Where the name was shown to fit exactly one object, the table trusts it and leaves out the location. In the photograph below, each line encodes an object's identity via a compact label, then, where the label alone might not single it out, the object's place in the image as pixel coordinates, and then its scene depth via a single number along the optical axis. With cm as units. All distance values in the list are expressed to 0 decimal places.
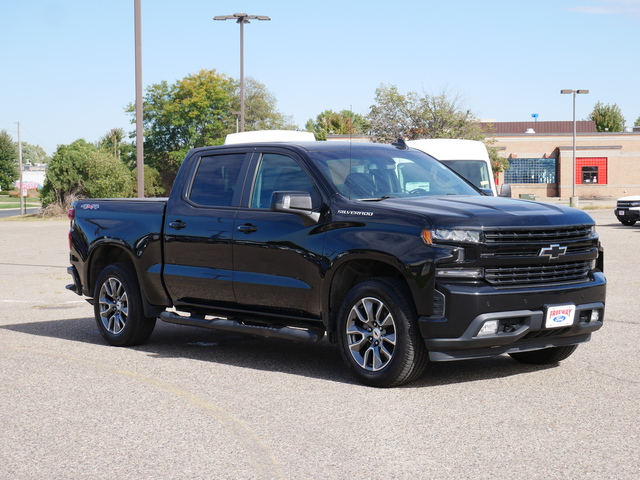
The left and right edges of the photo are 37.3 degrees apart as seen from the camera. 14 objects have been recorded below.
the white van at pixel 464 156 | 2095
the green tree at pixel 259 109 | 10388
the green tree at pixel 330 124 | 5341
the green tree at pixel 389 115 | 5212
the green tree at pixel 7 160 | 12075
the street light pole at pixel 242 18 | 3901
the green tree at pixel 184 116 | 8606
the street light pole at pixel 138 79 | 2061
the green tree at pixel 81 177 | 5116
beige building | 8088
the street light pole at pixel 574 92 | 6172
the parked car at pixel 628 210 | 3269
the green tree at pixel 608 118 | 12488
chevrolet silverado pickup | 693
